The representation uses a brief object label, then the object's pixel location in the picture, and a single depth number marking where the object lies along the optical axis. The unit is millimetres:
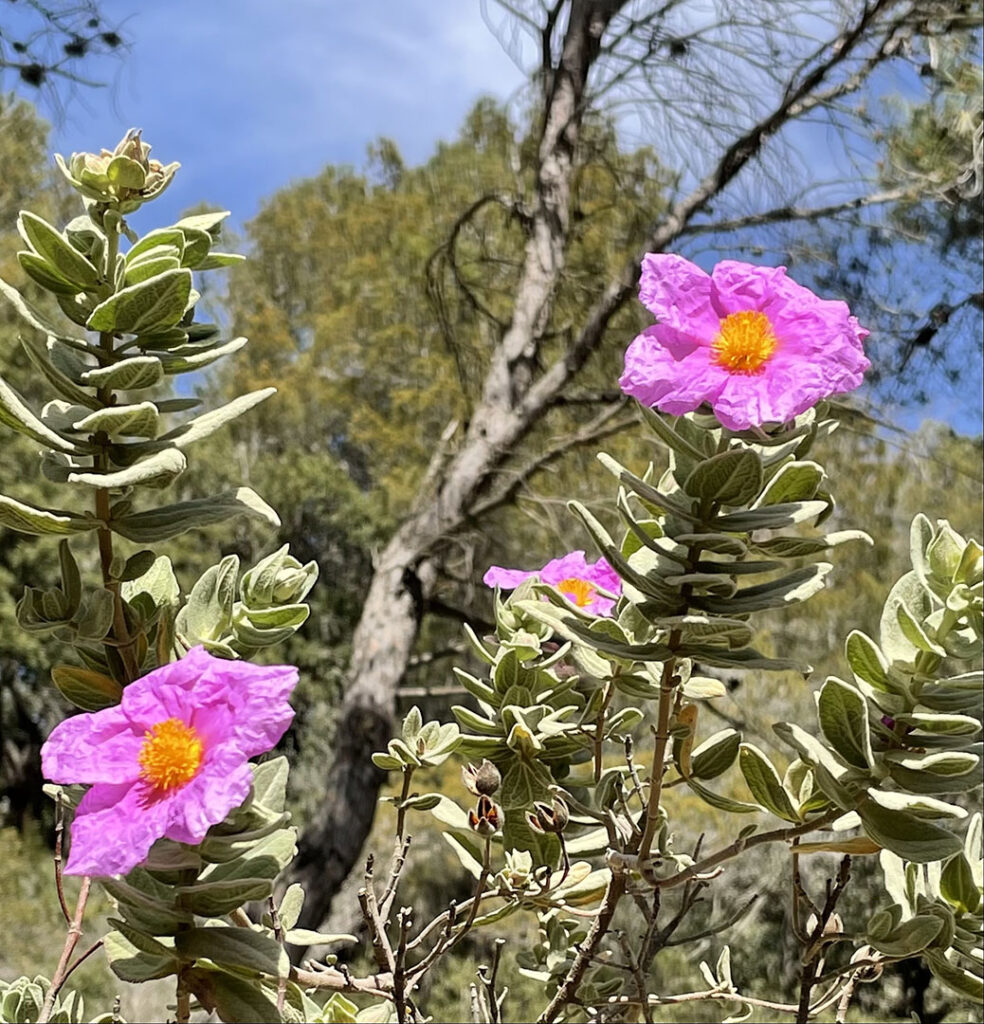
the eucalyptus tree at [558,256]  2541
